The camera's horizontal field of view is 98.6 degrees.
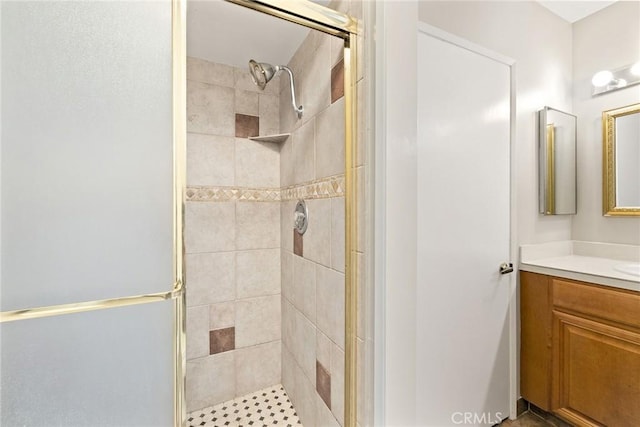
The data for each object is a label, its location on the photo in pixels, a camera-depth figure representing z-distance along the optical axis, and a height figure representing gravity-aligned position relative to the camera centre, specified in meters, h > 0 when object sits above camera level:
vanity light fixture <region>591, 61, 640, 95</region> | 1.59 +0.81
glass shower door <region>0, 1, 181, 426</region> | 0.47 +0.00
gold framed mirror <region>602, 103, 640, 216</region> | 1.61 +0.31
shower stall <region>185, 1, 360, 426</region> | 1.20 -0.05
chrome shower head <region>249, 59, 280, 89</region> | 1.35 +0.70
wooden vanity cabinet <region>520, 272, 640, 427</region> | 1.20 -0.67
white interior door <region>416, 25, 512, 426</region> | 1.21 -0.10
